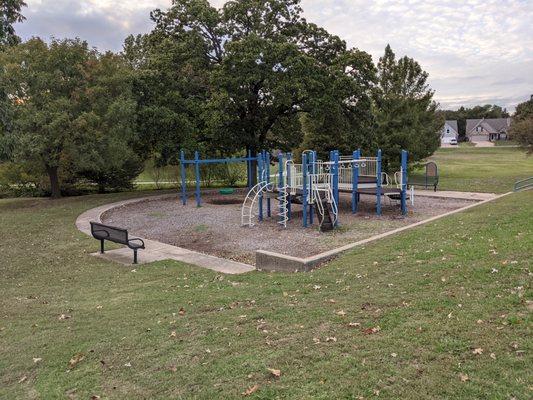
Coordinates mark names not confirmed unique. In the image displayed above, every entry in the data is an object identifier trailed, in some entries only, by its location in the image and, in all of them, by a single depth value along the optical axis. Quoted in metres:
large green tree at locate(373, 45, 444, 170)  27.69
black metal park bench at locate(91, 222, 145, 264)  9.44
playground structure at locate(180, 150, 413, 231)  12.73
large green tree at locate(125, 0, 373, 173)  19.86
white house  103.95
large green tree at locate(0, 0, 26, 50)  9.22
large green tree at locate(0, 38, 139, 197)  17.17
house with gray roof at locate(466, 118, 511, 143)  97.75
